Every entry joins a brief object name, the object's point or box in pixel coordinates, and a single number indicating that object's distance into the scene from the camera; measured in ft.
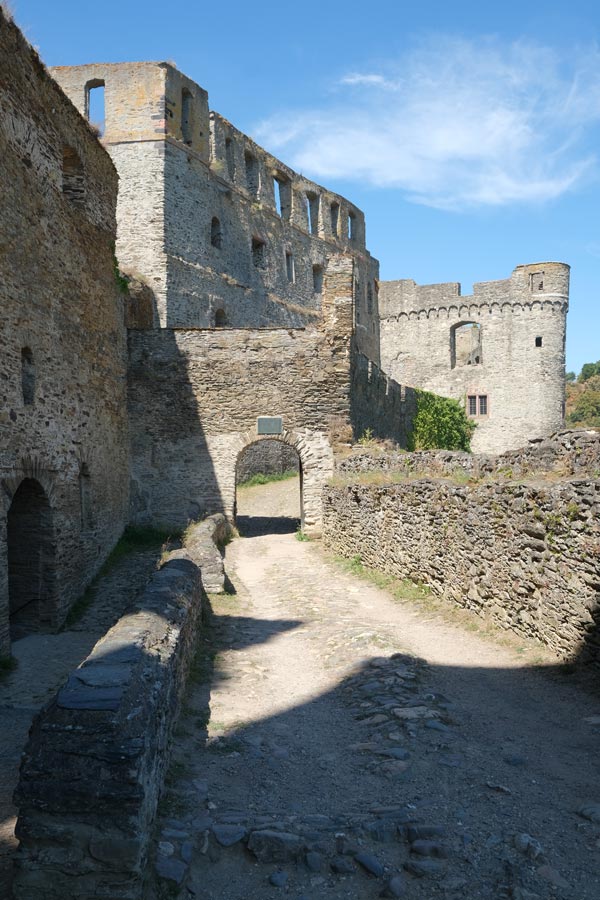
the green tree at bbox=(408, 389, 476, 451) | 98.21
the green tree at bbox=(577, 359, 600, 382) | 228.28
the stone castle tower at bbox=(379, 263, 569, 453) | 123.85
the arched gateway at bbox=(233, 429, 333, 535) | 56.95
